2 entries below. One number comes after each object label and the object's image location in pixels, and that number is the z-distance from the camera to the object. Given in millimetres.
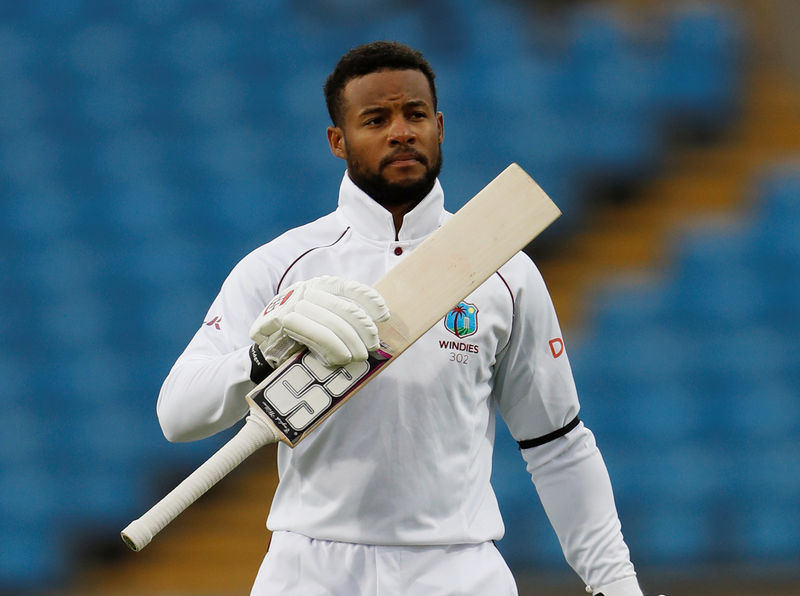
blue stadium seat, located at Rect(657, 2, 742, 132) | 32187
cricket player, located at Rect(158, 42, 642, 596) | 20115
